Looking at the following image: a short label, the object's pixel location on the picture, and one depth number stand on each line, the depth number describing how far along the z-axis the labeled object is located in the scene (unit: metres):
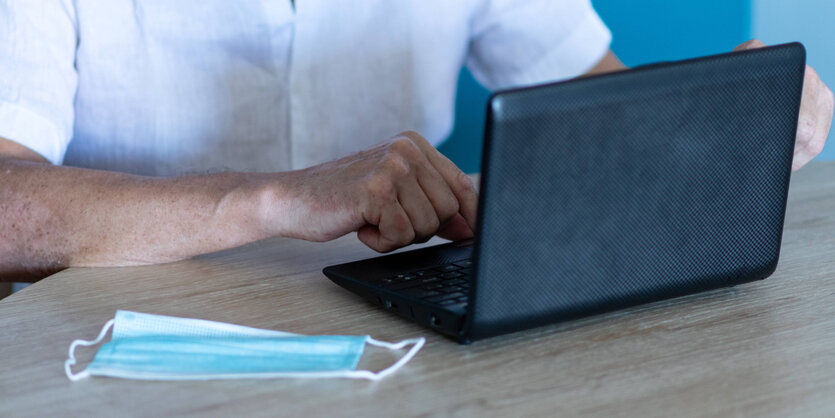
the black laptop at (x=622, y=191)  1.14
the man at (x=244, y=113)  1.43
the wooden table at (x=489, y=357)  1.12
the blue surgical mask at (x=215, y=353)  1.17
